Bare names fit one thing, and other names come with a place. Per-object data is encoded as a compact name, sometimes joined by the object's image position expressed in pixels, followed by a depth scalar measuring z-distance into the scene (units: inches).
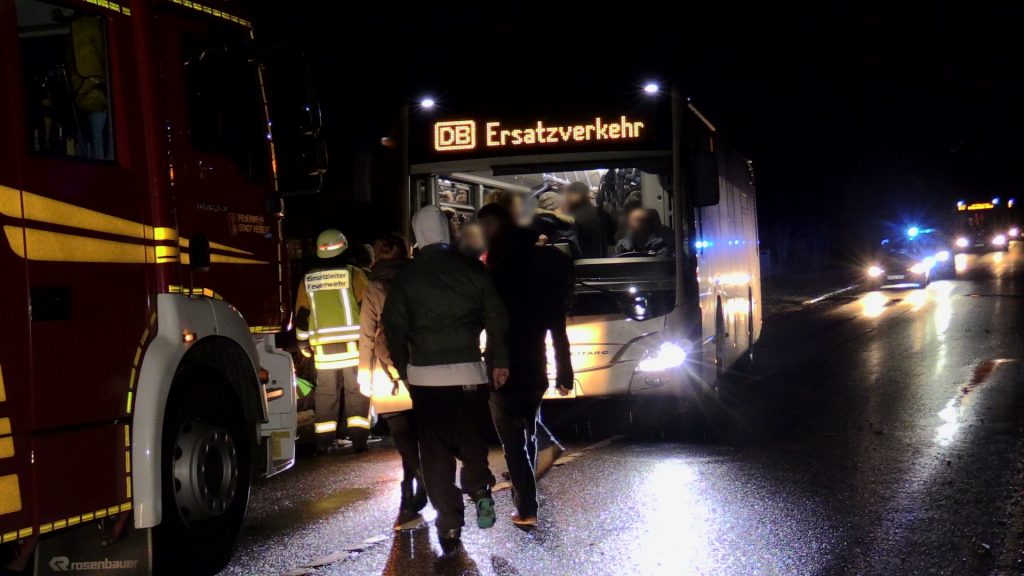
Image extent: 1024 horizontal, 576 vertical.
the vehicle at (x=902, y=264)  1333.7
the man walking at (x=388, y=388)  260.1
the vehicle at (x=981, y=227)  2955.2
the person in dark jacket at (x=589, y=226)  397.1
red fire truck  176.4
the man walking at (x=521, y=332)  259.4
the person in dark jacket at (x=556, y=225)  394.9
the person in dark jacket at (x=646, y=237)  386.6
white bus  369.1
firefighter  351.3
